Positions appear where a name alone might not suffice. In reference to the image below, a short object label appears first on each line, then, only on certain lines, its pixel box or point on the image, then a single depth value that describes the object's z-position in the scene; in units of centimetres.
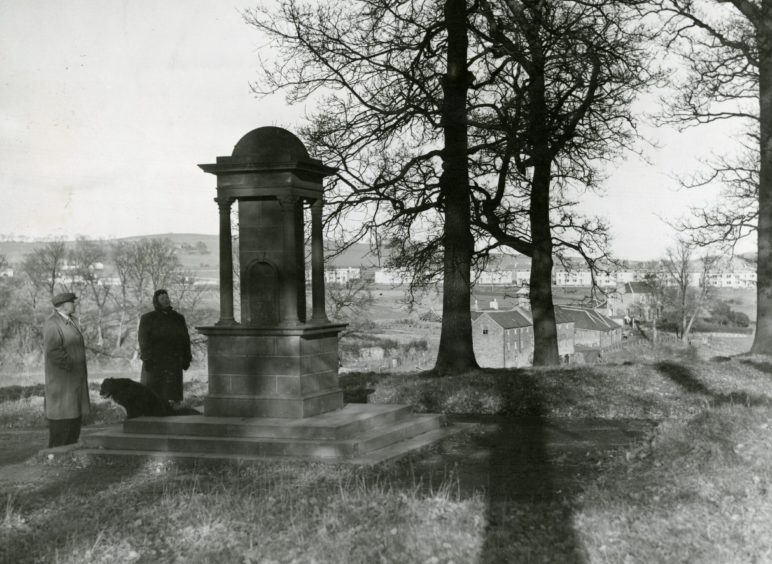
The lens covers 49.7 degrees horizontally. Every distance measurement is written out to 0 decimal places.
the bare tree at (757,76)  1902
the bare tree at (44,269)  5391
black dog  1122
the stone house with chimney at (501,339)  7025
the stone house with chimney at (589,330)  8438
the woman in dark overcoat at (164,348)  1276
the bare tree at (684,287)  6799
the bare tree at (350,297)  4241
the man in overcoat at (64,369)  1059
